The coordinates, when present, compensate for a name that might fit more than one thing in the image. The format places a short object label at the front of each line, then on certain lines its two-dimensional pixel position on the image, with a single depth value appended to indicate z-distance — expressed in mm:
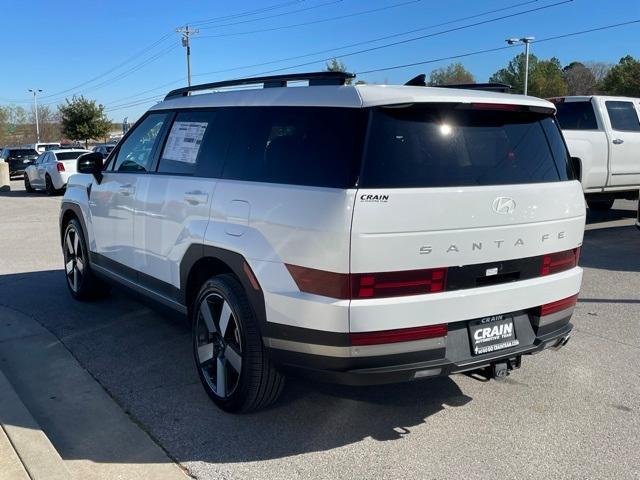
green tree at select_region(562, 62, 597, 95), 78000
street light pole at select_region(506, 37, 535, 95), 48750
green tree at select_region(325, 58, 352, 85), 45644
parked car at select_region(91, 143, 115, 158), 28631
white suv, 3010
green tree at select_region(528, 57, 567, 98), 72875
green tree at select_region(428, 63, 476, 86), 81250
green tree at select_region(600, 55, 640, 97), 51625
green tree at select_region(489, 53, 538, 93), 79562
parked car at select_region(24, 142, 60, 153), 37912
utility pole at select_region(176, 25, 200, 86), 54631
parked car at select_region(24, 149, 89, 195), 20641
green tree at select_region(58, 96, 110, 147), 51938
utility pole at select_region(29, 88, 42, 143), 87681
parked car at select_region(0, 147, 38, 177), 32125
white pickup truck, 10617
